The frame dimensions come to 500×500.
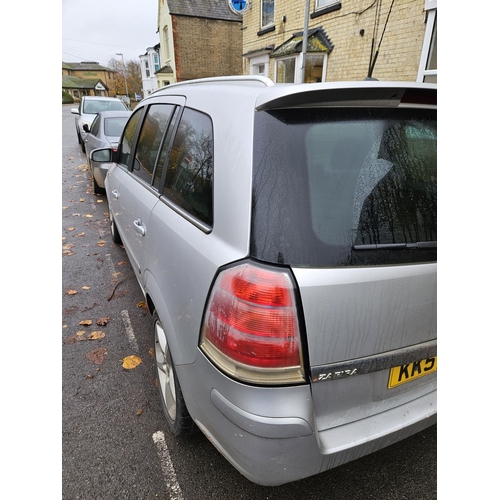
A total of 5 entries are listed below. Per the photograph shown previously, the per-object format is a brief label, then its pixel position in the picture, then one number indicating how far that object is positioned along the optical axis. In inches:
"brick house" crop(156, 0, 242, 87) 789.9
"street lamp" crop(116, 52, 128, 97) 2442.9
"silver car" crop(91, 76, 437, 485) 45.9
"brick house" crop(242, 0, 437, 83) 235.8
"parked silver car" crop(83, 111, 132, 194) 249.3
